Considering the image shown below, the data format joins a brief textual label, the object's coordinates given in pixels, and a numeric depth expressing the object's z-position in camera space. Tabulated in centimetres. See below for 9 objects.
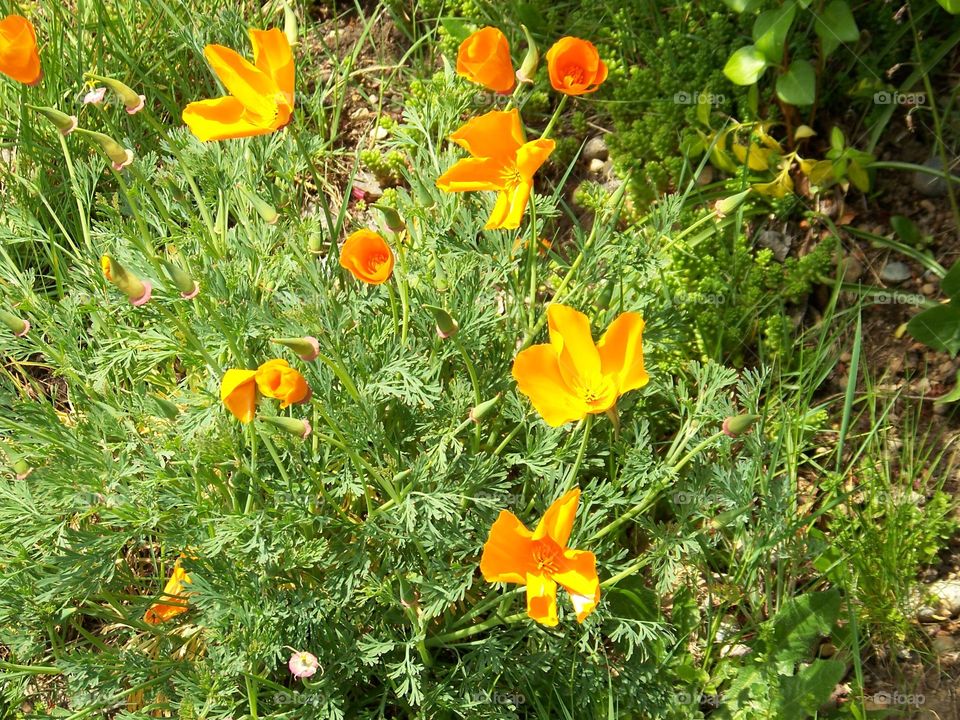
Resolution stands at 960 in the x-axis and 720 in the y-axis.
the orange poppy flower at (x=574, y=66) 67
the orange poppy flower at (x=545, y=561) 58
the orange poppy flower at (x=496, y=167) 64
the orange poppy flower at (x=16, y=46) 65
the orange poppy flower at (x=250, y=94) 64
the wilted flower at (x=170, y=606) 72
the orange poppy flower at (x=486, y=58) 66
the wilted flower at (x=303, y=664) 64
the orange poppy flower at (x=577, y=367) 60
